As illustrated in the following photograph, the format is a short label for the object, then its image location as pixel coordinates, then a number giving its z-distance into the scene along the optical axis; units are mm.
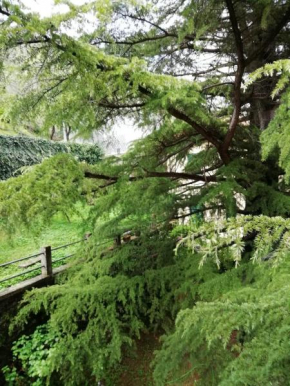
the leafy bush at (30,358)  4023
